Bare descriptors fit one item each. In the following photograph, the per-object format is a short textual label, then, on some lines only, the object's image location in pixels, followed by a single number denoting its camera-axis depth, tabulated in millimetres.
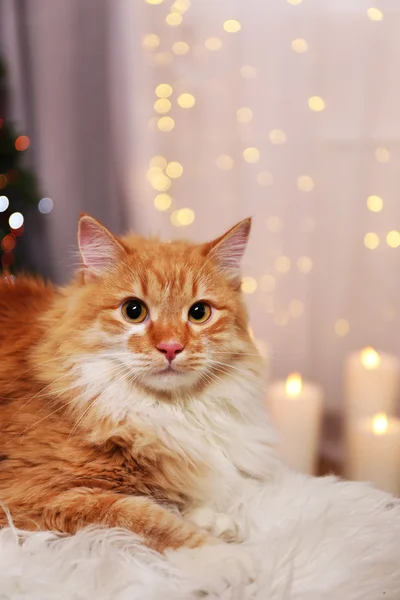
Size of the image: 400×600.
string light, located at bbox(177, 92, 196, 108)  2213
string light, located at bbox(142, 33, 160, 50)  2207
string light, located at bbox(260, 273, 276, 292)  2199
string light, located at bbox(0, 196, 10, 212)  2189
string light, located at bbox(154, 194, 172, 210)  2291
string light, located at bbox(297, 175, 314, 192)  2102
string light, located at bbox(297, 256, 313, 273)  2156
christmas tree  2189
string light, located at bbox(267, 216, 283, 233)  2160
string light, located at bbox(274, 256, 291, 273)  2174
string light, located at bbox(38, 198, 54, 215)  2491
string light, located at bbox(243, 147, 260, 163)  2143
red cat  1082
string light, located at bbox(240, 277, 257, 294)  2211
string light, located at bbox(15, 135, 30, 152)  2238
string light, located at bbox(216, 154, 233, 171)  2203
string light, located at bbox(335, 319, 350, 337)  2156
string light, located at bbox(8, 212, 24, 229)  2268
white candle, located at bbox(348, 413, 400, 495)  1760
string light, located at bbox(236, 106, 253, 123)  2139
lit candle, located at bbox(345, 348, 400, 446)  1915
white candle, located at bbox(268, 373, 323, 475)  1885
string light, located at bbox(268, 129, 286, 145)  2104
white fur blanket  916
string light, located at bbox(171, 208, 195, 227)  2283
